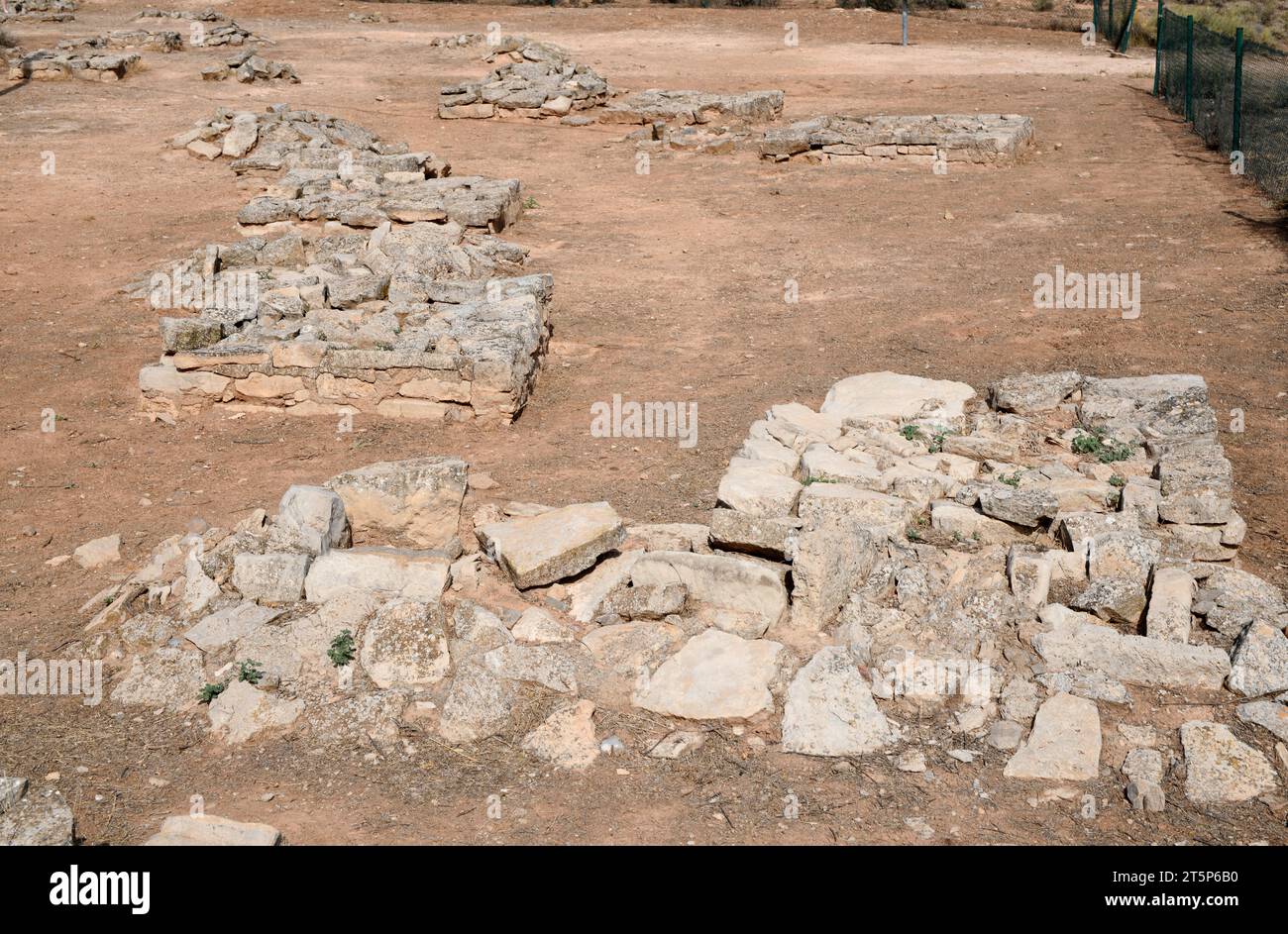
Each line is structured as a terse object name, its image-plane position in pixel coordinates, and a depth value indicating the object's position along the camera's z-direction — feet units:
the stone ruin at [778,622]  17.16
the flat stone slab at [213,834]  14.57
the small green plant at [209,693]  18.15
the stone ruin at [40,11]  90.53
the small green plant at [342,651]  18.65
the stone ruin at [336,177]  44.04
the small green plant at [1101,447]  23.76
